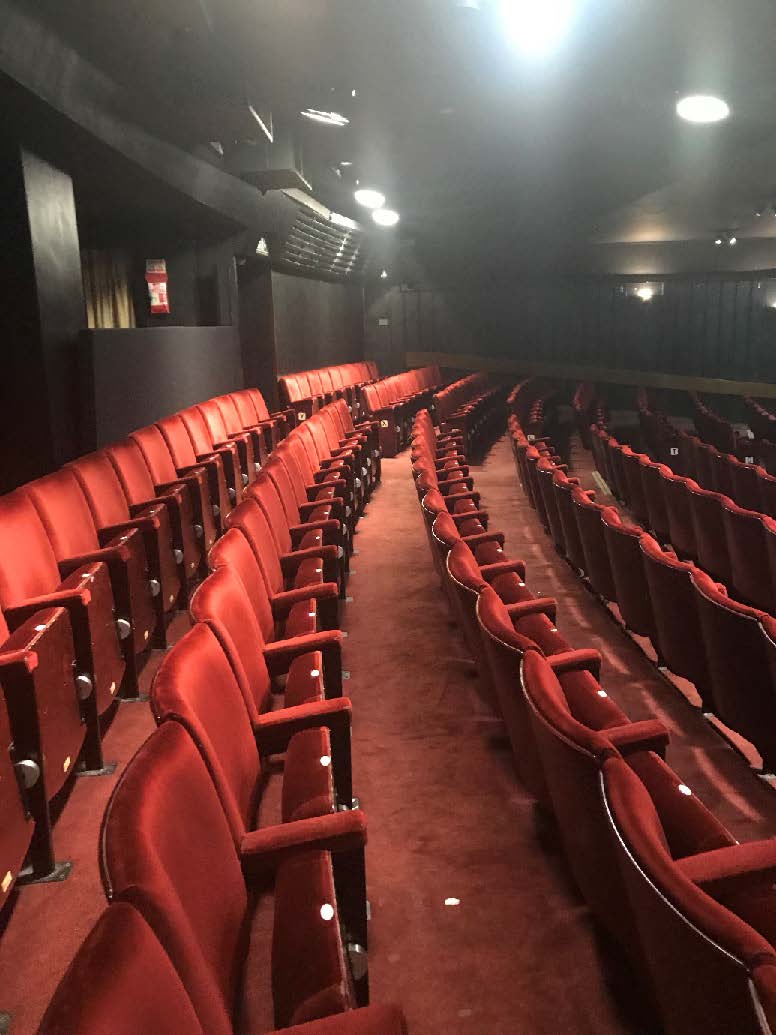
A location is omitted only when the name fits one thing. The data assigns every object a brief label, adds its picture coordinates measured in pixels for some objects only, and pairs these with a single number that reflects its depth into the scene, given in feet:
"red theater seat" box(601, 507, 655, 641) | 12.96
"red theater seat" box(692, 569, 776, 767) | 9.39
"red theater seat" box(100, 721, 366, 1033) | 3.96
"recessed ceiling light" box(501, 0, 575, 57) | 19.44
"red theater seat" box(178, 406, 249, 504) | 19.67
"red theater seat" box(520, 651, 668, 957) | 5.78
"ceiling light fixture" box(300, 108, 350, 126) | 25.51
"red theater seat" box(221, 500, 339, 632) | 11.15
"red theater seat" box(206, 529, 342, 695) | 9.41
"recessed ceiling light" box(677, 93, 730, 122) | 25.89
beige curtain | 35.73
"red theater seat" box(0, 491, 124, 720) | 9.43
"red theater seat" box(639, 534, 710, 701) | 11.13
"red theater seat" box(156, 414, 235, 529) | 17.97
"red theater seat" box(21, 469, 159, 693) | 11.27
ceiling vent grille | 41.30
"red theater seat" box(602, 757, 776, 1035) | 4.03
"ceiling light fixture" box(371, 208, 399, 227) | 44.86
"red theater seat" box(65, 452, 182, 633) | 12.81
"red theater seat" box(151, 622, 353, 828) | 5.86
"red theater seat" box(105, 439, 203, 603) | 14.35
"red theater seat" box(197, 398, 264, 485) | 22.25
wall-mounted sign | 35.91
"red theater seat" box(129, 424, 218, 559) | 16.04
